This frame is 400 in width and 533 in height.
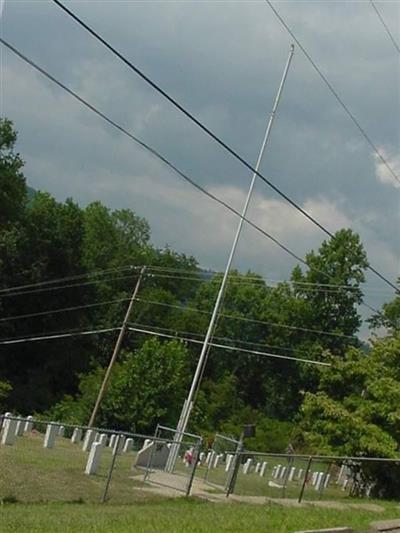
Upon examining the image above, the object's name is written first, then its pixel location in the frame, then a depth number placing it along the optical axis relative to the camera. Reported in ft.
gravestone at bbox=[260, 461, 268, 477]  87.06
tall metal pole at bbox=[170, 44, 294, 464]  101.86
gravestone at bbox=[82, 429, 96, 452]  85.66
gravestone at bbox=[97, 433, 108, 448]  75.55
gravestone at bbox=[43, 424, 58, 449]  77.93
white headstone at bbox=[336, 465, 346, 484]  92.94
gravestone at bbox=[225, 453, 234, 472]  77.71
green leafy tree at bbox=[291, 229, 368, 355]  210.59
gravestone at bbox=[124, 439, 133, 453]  98.83
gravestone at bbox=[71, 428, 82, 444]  102.17
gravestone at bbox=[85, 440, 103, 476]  62.59
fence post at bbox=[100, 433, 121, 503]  54.43
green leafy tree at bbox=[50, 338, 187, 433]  162.91
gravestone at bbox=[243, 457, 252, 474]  81.22
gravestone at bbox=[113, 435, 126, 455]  56.54
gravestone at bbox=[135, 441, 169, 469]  71.41
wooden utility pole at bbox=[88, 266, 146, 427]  150.78
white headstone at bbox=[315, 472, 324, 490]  79.45
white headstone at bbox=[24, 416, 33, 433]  99.66
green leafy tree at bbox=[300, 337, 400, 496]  93.20
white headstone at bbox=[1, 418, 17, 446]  72.09
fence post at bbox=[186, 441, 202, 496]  62.95
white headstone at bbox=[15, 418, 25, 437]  83.66
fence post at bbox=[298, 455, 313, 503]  68.78
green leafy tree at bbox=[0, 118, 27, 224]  200.13
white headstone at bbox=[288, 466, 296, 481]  77.36
